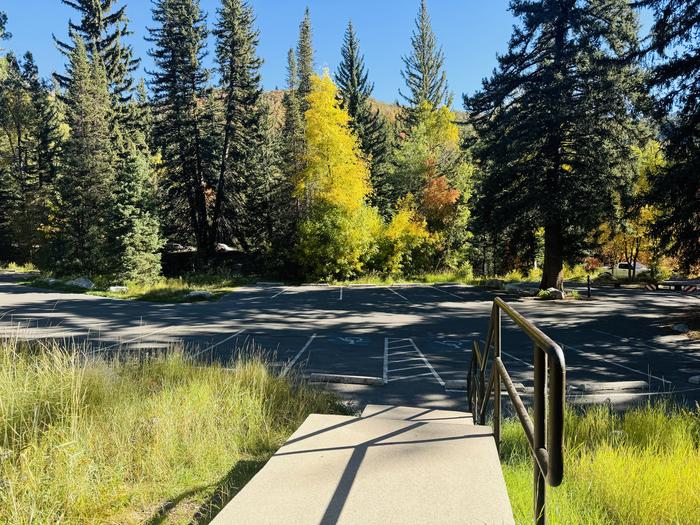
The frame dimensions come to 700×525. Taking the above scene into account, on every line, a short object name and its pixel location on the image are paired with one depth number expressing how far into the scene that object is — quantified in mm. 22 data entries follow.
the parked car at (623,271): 36534
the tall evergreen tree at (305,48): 57000
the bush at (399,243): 33688
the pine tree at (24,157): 43188
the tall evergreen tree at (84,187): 31500
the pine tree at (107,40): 39156
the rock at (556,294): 21797
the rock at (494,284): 26831
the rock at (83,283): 25844
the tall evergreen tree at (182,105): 35344
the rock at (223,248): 38219
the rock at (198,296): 21828
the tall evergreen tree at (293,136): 35875
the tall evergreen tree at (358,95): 47969
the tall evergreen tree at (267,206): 34906
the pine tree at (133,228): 27000
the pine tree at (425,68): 56156
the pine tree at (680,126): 13547
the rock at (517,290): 23844
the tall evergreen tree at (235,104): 36031
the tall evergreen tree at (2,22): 22078
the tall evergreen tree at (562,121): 19328
